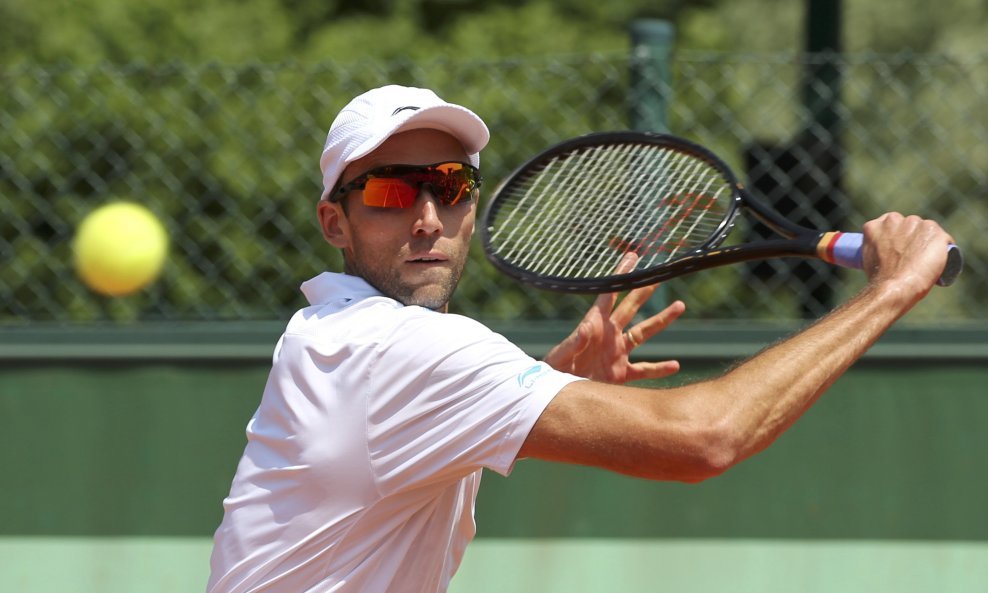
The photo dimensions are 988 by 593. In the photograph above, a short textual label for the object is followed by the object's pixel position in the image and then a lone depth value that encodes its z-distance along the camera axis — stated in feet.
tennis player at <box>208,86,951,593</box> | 14.98
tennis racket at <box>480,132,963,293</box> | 18.70
